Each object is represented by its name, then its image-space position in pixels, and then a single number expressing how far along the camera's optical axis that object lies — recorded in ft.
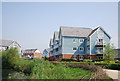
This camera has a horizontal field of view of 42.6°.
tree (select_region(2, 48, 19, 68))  68.85
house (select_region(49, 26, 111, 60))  114.73
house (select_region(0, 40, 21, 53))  155.22
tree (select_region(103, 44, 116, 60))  89.77
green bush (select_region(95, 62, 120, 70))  55.84
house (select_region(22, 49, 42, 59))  284.33
